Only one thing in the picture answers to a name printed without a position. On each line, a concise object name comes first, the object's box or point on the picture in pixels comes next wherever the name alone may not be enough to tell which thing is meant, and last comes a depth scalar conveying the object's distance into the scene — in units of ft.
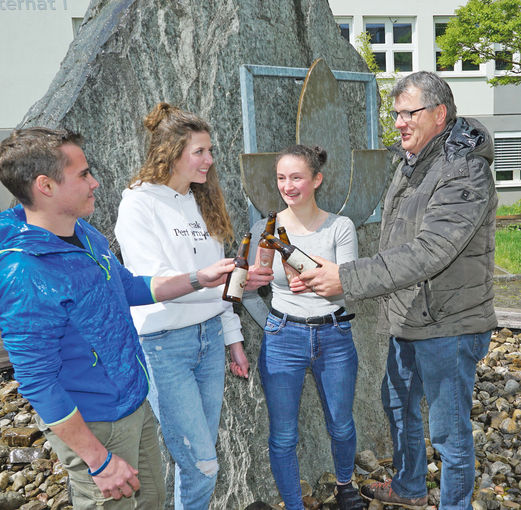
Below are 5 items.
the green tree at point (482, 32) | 41.70
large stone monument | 10.25
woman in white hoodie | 8.11
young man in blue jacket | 5.70
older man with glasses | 8.11
